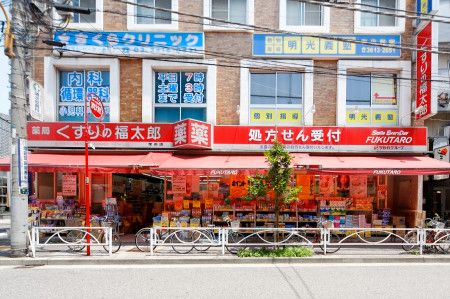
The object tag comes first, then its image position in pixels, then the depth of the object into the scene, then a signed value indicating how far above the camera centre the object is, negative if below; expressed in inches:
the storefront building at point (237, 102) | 499.8 +64.2
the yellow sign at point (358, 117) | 523.5 +42.9
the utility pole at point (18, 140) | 366.6 +5.0
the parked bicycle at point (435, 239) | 390.0 -107.7
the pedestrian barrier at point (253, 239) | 382.3 -108.2
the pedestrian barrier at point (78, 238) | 370.9 -106.1
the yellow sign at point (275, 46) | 510.9 +145.4
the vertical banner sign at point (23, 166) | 366.1 -22.2
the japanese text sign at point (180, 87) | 526.9 +87.8
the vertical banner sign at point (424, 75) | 452.1 +93.8
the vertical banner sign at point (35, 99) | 382.6 +51.3
